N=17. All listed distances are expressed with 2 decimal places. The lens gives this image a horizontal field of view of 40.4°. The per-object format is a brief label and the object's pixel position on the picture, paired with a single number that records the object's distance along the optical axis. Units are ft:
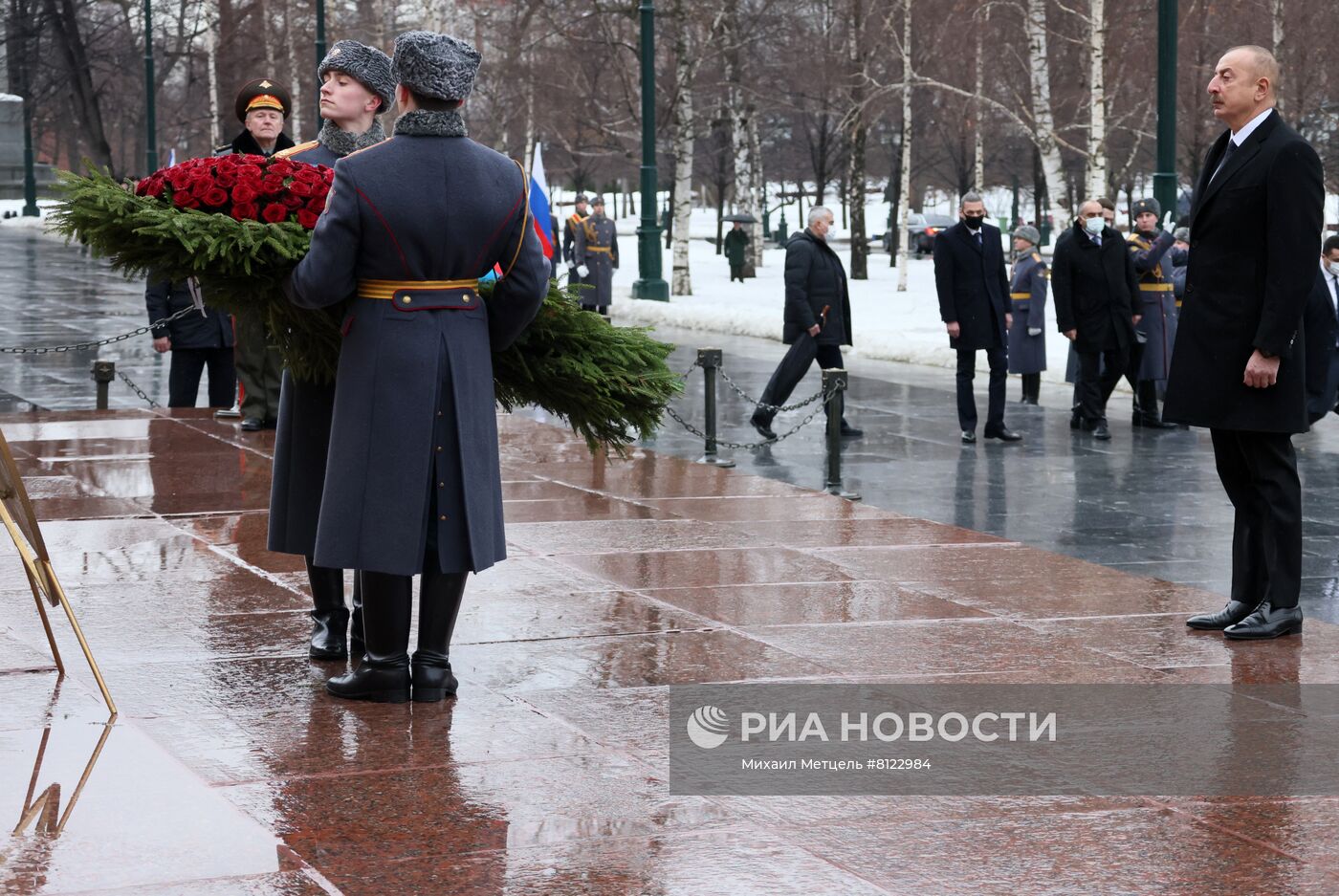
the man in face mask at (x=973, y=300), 44.37
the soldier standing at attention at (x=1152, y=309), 47.14
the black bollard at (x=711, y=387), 38.93
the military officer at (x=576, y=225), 89.86
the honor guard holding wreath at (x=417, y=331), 16.76
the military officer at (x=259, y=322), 18.80
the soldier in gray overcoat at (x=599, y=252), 89.35
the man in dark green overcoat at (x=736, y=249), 126.31
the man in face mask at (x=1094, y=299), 45.68
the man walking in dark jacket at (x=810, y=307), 45.29
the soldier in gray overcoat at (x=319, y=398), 18.38
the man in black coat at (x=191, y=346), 41.32
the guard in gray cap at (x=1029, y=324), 53.16
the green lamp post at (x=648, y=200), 89.30
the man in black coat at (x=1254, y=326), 20.62
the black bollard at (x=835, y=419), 34.86
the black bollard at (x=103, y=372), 44.60
